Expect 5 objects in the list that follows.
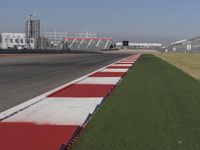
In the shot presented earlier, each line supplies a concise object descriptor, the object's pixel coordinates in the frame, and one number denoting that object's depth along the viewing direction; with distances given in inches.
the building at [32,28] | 4637.3
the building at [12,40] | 4143.2
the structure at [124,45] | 6651.1
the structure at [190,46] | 2873.5
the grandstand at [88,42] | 6106.3
